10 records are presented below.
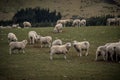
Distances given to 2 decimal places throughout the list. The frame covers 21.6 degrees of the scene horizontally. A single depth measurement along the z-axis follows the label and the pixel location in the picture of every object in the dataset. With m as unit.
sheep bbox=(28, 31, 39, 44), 42.10
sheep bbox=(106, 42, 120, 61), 28.02
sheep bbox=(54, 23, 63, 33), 52.09
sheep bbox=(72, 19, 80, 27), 69.50
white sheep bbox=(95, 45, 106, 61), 28.93
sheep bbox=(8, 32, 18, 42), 43.59
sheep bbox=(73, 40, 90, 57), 32.44
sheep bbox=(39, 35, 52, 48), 38.97
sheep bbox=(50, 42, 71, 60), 29.80
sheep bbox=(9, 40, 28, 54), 33.62
